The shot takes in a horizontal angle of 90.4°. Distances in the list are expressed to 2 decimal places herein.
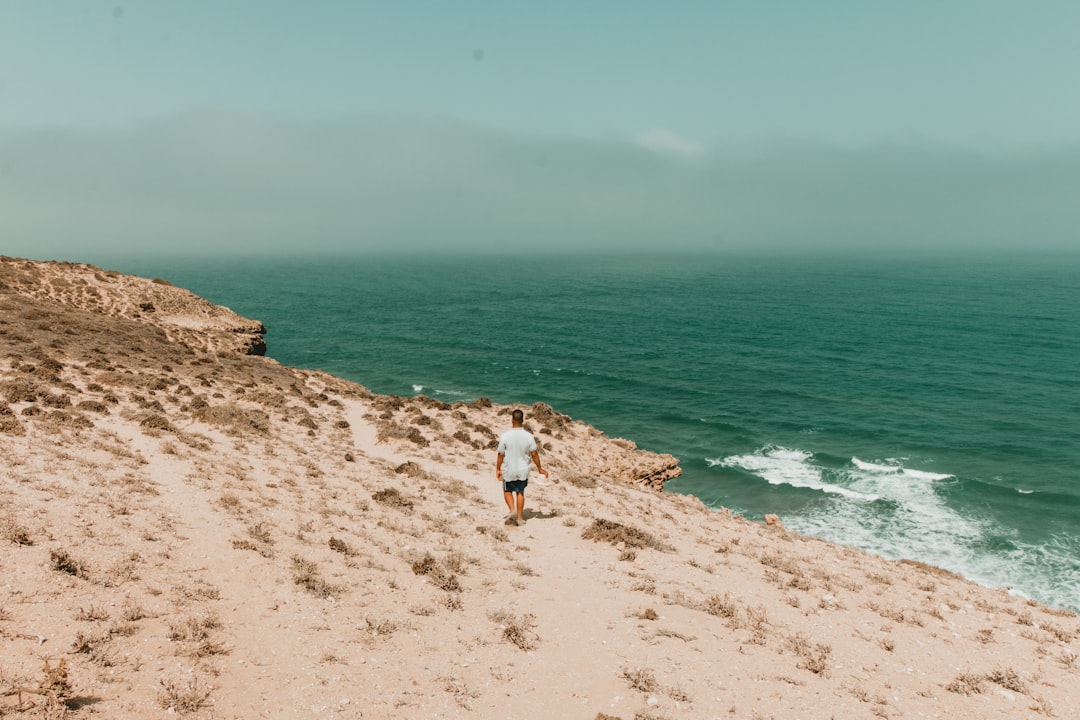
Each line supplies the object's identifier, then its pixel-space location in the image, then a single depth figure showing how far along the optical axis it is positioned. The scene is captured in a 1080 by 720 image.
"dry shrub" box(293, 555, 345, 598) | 9.61
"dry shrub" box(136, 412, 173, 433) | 18.84
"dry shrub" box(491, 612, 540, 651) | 8.81
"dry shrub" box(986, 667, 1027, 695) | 8.90
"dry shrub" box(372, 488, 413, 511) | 15.38
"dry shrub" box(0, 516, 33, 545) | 8.91
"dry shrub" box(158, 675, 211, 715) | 6.25
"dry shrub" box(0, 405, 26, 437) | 15.02
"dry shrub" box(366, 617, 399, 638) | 8.64
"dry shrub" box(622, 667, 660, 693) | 7.87
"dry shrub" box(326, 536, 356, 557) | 11.46
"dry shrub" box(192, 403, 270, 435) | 20.86
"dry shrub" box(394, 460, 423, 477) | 19.22
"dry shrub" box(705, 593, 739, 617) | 10.45
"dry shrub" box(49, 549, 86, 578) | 8.41
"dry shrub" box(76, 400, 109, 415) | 19.36
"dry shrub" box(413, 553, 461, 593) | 10.52
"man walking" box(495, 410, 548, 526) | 13.07
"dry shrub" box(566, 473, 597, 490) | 21.66
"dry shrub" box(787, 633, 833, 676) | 8.75
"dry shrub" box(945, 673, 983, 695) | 8.59
